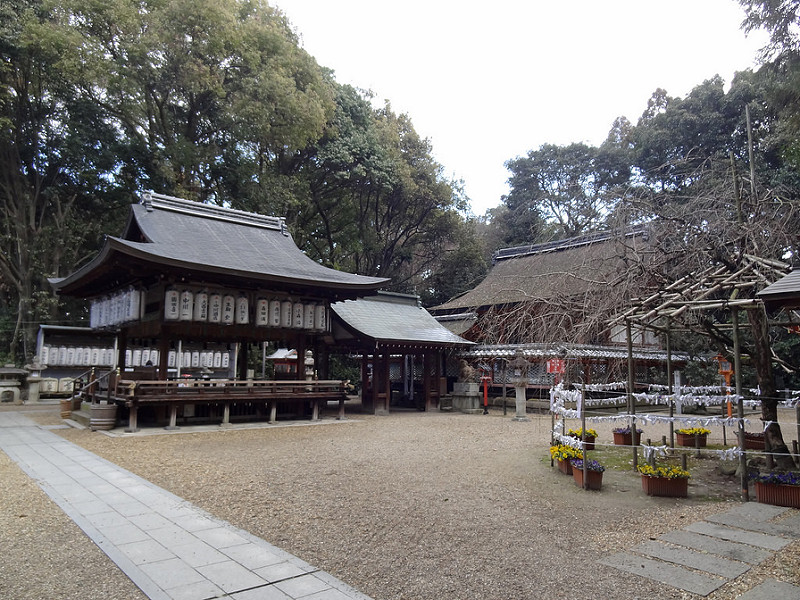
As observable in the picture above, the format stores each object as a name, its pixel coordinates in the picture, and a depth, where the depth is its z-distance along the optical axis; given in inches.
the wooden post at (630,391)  306.4
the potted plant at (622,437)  433.1
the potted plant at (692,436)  428.1
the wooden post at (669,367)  336.5
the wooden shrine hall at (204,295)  471.2
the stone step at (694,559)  163.9
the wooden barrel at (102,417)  464.8
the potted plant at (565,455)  301.0
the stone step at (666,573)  152.3
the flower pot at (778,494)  235.3
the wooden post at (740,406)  251.1
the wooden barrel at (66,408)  553.3
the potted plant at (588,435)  355.3
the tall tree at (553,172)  1294.3
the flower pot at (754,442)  386.9
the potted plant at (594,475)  272.7
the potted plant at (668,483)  260.1
